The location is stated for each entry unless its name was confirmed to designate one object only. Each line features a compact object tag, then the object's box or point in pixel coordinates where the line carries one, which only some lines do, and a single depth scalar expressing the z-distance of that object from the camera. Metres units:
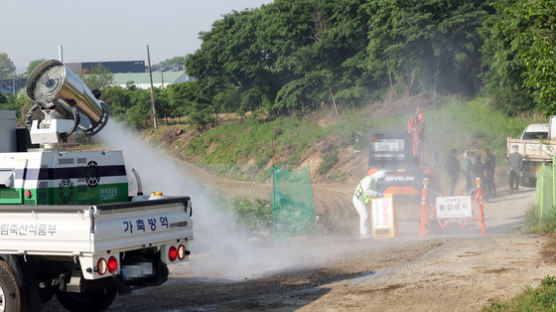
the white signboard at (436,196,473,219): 18.61
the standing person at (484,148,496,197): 27.22
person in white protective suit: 18.72
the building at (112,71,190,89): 124.72
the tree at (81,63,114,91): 65.12
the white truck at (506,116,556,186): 27.03
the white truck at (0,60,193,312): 8.23
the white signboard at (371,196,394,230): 17.97
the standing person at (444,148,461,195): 27.53
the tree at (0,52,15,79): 127.79
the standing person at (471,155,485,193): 26.25
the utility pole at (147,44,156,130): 58.32
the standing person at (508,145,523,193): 27.94
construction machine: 22.67
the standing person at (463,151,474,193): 26.72
